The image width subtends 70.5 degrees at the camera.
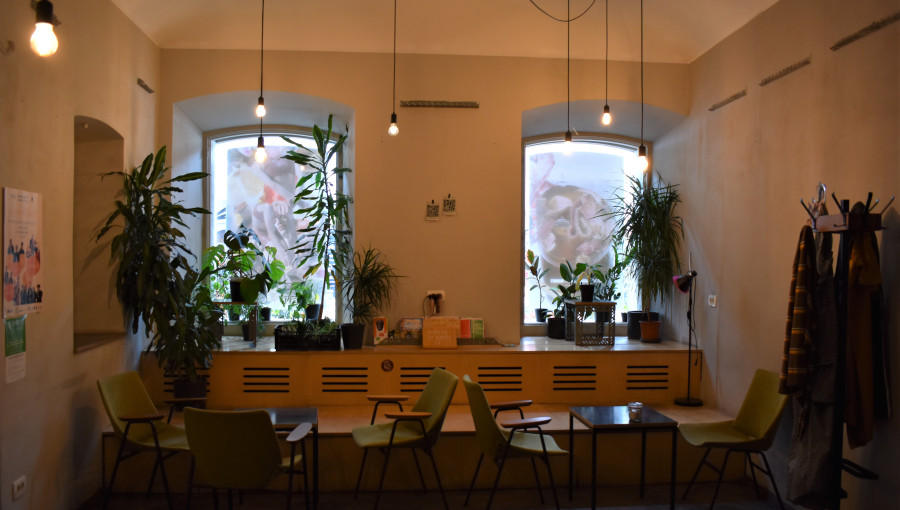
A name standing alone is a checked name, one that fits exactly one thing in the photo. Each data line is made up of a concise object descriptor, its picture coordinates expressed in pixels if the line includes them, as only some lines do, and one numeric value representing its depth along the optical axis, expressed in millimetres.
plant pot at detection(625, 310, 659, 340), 6824
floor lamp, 5785
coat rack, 3703
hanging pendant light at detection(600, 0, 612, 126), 5480
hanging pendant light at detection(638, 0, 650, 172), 5469
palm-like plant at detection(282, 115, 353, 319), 6098
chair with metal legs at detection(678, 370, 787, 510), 4367
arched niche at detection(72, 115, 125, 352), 5156
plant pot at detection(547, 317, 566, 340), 6801
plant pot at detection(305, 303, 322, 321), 6708
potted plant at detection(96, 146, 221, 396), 5031
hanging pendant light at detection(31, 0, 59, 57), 2773
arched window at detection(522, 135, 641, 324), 7258
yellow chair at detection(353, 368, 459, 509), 4379
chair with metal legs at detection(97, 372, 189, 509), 4277
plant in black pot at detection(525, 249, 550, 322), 7074
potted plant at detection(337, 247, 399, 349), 5988
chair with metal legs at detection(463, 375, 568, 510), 4164
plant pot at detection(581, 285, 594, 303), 6355
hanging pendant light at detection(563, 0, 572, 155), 6175
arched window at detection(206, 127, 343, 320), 7043
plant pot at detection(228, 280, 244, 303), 6000
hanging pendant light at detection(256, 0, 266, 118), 5215
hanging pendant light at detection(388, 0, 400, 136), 5559
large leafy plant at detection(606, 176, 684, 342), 6578
